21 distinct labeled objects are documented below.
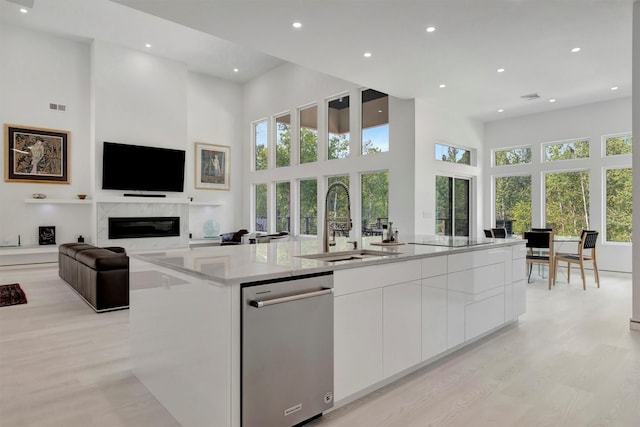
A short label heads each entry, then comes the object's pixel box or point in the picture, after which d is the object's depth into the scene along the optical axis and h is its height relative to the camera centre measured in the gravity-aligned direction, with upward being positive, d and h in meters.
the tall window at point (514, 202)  8.34 +0.27
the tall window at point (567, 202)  7.55 +0.25
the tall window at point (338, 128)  8.22 +1.93
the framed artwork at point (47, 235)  7.89 -0.47
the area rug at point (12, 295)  4.49 -1.07
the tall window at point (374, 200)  7.56 +0.28
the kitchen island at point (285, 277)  1.62 -0.58
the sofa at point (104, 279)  4.07 -0.74
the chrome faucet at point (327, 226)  2.66 -0.09
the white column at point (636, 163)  3.69 +0.51
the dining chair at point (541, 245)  5.71 -0.48
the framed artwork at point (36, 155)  7.64 +1.24
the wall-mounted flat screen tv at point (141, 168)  8.19 +1.05
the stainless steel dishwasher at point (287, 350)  1.61 -0.64
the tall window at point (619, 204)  7.03 +0.19
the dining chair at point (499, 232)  6.97 -0.35
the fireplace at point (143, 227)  8.30 -0.31
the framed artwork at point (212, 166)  10.10 +1.31
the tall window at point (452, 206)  7.70 +0.17
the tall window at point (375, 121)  7.47 +1.89
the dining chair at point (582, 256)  5.61 -0.65
